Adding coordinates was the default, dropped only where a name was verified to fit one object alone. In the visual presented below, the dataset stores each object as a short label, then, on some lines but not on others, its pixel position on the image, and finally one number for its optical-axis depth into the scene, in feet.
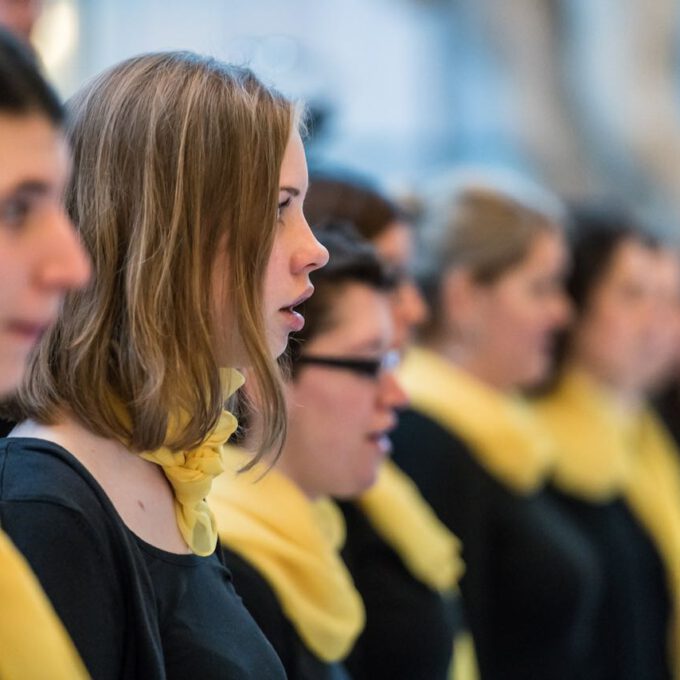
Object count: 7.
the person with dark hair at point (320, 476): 11.73
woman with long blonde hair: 9.05
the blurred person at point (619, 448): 21.81
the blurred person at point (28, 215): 6.61
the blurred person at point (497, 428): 17.80
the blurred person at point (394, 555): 14.14
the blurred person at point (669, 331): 24.54
